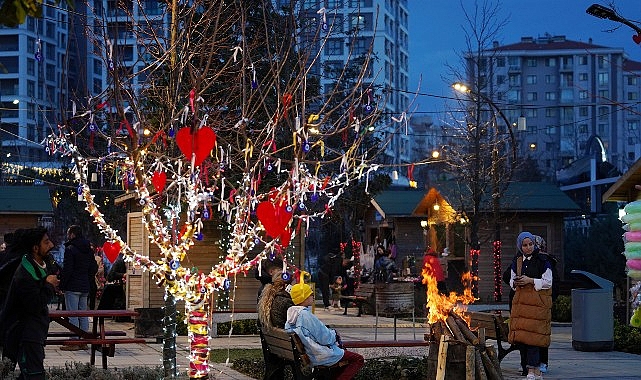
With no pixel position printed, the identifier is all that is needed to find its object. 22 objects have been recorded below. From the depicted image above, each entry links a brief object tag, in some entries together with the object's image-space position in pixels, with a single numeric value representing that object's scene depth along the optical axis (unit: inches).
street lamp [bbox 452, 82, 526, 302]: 1248.2
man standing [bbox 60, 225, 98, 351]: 745.0
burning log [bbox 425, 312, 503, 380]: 463.5
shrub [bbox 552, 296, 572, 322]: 1099.3
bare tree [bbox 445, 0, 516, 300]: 1274.6
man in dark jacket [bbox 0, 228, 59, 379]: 399.2
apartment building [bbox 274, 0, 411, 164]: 4749.0
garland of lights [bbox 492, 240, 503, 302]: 1274.6
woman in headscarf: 562.3
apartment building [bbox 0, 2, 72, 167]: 4685.0
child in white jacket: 442.3
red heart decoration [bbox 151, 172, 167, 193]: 468.1
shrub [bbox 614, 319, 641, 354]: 745.0
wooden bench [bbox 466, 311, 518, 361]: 593.6
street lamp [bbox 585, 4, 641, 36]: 406.0
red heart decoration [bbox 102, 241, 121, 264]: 710.4
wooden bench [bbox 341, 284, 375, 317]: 928.3
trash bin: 736.3
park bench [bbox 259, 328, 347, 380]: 442.9
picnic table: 592.4
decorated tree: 442.0
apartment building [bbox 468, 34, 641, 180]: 5954.7
